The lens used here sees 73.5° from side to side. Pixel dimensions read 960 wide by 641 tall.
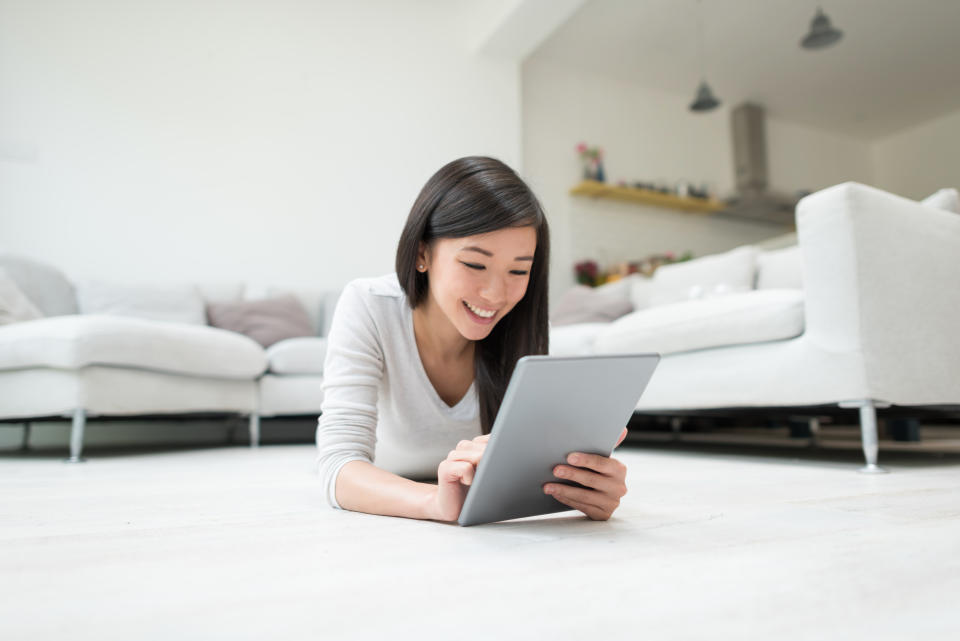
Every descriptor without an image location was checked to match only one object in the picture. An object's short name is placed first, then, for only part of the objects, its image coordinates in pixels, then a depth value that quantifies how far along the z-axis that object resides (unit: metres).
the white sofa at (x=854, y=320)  1.58
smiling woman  0.90
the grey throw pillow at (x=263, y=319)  3.35
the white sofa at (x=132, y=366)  2.17
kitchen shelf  5.42
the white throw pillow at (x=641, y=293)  3.61
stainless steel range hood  6.07
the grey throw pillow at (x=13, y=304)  2.44
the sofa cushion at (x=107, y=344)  2.15
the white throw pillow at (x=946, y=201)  1.90
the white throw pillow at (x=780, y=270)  2.78
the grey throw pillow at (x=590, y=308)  3.41
